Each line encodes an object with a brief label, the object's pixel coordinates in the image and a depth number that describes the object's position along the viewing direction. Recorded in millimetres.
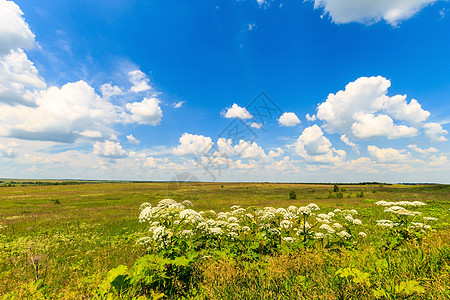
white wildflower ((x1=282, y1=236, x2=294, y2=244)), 5177
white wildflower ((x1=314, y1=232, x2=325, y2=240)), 5317
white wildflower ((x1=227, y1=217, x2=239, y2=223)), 6188
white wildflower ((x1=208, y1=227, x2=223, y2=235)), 5086
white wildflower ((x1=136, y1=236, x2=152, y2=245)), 4859
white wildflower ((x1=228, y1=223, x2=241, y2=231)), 5636
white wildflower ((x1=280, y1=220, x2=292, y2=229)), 5621
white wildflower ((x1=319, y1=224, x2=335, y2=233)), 5358
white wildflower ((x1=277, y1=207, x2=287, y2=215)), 6262
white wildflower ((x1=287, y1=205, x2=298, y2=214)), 6118
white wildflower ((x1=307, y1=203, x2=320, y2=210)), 5992
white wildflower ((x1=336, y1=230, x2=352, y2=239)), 5195
